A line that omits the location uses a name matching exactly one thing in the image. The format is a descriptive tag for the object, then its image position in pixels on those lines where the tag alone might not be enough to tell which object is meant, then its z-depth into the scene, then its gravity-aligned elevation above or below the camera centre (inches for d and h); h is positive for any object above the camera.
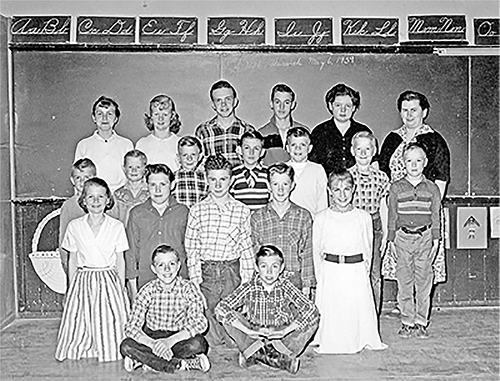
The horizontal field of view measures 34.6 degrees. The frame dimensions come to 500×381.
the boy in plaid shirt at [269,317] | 149.7 -26.0
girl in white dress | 159.6 -19.8
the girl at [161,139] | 181.9 +9.5
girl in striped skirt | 155.7 -20.3
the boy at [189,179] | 170.6 +0.2
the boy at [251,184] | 169.9 -1.1
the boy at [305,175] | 169.2 +0.7
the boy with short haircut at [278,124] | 181.5 +12.6
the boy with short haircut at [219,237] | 161.6 -11.6
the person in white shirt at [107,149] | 184.5 +7.5
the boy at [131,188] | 170.7 -1.5
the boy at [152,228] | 164.6 -9.9
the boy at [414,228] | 168.7 -10.8
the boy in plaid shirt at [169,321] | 147.7 -26.0
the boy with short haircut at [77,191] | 168.1 -2.0
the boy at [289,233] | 161.6 -11.0
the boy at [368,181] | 167.9 -0.8
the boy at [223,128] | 177.9 +11.5
